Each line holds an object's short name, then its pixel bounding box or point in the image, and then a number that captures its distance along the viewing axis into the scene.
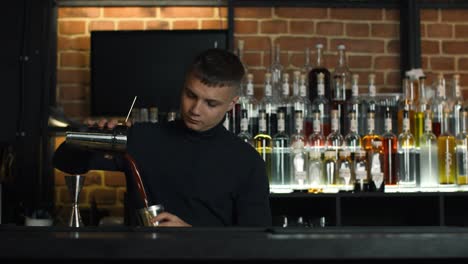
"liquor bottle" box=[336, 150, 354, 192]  2.76
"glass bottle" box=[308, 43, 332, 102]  2.88
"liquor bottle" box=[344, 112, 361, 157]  2.78
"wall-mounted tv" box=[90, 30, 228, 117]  3.05
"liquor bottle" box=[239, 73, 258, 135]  2.82
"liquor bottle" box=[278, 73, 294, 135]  2.83
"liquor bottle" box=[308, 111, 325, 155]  2.78
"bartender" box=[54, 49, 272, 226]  1.82
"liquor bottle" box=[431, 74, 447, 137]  2.88
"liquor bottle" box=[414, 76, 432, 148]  2.84
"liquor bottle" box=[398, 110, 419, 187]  2.81
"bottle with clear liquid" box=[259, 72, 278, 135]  2.79
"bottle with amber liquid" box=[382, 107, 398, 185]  2.80
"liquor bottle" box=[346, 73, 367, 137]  2.85
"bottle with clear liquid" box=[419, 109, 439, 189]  2.82
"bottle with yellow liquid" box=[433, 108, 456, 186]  2.82
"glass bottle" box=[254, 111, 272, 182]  2.75
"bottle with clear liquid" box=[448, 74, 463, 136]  2.88
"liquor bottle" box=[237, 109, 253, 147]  2.71
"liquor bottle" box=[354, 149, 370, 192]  2.74
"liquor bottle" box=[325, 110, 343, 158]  2.79
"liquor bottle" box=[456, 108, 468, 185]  2.82
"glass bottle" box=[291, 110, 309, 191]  2.74
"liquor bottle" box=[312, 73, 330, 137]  2.84
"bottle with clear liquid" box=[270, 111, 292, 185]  2.77
